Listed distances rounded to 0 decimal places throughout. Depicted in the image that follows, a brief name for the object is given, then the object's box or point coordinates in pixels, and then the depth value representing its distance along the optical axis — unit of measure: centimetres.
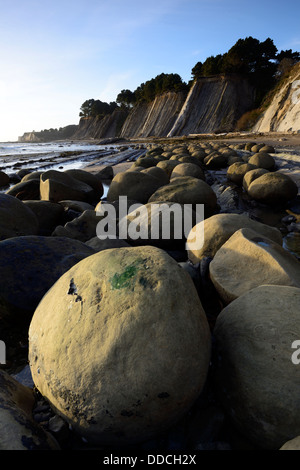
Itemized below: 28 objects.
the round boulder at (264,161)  872
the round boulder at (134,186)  579
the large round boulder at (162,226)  379
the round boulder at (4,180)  963
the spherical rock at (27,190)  631
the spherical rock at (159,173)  678
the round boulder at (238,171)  795
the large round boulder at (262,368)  138
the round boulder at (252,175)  681
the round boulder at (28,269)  237
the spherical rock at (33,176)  759
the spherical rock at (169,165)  836
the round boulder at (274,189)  583
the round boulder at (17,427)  120
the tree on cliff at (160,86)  5014
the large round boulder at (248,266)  234
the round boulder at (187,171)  734
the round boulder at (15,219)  367
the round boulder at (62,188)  571
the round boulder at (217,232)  314
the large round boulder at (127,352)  130
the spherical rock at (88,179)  705
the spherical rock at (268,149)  1182
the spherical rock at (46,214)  470
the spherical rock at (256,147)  1287
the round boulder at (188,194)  477
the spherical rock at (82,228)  401
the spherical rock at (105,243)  344
